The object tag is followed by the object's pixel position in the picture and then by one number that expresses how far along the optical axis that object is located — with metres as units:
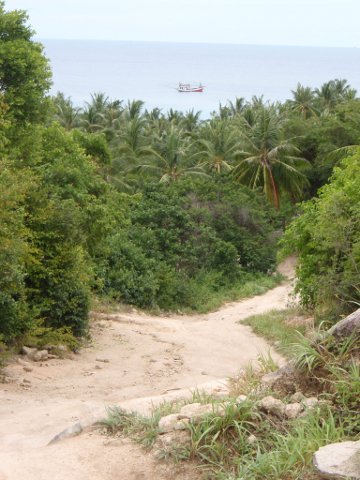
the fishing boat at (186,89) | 185.19
